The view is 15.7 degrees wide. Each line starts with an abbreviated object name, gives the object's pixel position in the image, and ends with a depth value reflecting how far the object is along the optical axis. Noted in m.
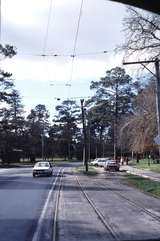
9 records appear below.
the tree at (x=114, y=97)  102.12
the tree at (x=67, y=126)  160.88
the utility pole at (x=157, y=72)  35.88
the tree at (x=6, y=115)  68.25
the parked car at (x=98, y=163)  95.86
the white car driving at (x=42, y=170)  51.91
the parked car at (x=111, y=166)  70.44
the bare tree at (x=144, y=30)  37.88
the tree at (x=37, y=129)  142.74
